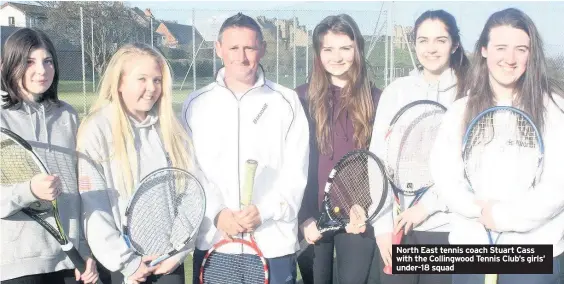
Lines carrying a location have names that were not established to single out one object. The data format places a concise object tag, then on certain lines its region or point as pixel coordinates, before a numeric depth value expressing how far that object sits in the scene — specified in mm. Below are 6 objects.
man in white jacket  2578
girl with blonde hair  2422
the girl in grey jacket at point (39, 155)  2332
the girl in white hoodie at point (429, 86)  2699
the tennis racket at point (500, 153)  2531
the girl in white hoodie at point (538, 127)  2494
